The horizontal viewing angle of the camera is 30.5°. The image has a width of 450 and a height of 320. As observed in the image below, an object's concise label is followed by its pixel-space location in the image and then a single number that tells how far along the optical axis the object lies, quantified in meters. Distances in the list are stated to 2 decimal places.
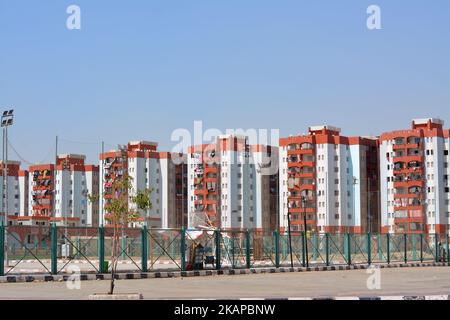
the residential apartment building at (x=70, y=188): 158.50
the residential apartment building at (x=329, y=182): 130.50
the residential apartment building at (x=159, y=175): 148.75
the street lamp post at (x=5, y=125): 49.06
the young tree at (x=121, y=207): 27.08
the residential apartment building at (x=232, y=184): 139.00
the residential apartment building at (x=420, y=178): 123.25
